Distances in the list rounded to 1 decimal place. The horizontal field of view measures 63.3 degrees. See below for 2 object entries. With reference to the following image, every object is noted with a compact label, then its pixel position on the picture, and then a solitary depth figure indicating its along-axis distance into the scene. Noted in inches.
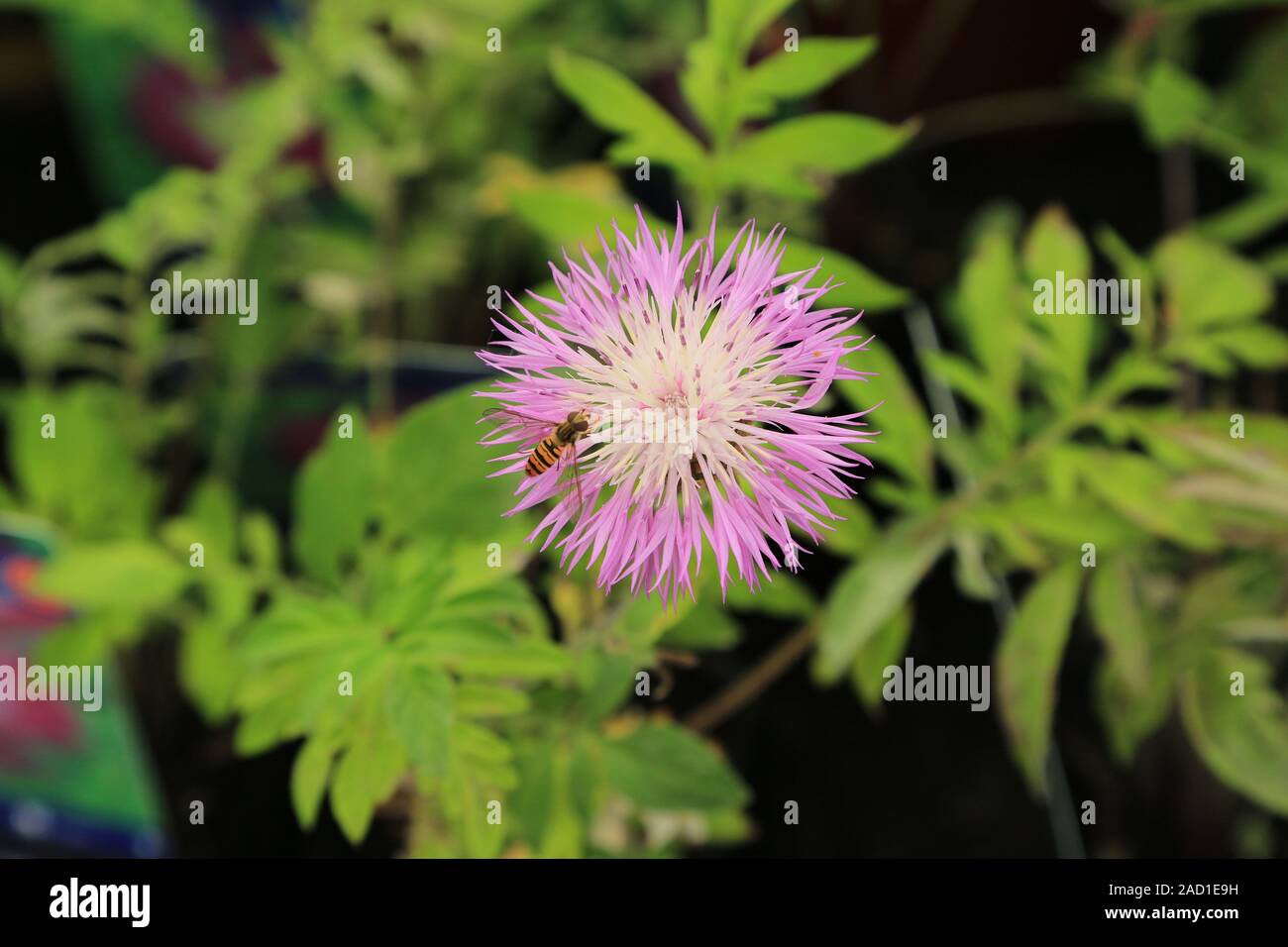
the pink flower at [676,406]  6.8
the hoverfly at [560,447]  6.8
